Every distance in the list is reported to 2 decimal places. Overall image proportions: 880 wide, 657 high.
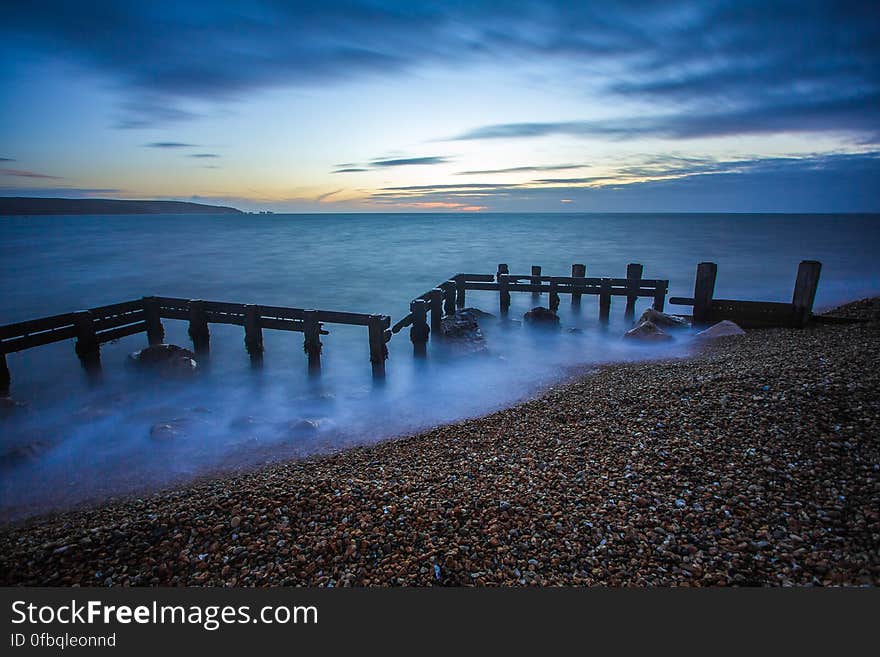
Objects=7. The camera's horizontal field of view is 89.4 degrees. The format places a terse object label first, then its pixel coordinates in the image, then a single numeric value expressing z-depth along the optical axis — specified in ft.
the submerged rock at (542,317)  56.59
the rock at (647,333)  47.33
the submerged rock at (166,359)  42.06
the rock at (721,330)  43.68
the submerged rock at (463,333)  47.16
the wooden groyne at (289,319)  38.17
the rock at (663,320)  49.67
